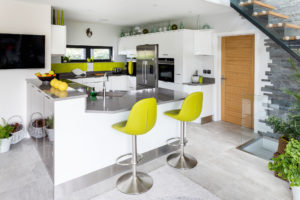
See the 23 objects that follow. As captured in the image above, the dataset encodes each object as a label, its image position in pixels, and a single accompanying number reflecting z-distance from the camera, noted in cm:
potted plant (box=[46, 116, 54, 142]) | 246
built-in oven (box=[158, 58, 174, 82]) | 555
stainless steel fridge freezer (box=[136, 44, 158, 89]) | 577
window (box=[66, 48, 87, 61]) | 680
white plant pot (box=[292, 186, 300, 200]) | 226
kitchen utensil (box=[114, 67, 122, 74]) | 719
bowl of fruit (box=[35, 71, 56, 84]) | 345
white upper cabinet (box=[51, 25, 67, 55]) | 454
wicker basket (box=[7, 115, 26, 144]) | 388
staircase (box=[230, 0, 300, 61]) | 344
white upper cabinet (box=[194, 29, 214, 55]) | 530
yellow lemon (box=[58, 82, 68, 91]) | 274
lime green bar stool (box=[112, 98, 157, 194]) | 240
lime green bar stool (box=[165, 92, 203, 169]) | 292
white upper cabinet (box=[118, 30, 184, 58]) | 535
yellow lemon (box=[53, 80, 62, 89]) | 284
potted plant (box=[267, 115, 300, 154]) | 304
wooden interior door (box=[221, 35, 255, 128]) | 488
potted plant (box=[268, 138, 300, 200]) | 218
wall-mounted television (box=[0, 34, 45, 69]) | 387
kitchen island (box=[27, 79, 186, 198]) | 245
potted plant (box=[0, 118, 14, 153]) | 357
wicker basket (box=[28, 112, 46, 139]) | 285
